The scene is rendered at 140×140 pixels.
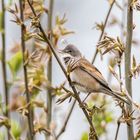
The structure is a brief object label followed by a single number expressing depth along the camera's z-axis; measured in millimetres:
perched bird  4805
